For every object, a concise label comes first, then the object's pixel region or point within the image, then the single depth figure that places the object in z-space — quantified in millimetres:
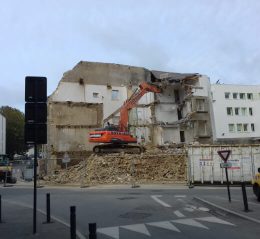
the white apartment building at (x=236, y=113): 36554
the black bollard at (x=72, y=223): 5061
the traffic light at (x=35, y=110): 6203
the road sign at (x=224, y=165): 10185
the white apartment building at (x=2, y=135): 53096
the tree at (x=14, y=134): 58032
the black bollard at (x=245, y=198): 8261
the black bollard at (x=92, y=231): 3677
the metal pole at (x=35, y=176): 6078
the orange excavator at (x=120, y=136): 23020
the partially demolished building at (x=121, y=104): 32004
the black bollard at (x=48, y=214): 7271
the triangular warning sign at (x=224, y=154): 10373
